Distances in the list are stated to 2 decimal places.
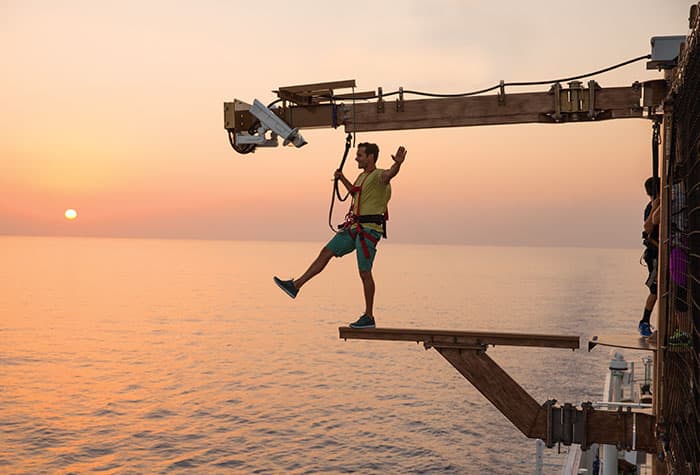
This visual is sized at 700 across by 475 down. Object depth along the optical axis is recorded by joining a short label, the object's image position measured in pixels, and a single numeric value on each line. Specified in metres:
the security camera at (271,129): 10.20
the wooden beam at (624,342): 9.46
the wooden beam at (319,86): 10.05
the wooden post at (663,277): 8.52
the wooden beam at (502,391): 9.98
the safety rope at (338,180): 10.28
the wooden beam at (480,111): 9.24
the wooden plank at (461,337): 9.63
